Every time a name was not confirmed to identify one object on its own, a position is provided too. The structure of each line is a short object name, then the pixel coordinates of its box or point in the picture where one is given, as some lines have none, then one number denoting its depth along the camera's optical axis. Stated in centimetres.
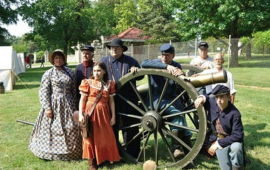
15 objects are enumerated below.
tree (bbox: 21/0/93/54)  2592
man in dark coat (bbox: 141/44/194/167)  364
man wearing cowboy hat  397
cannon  329
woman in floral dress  400
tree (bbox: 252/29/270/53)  1194
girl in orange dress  366
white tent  1265
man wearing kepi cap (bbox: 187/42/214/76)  489
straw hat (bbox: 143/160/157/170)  362
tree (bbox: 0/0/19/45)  2561
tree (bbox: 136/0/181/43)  3038
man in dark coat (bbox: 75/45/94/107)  411
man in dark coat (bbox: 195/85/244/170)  306
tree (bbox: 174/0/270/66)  1805
